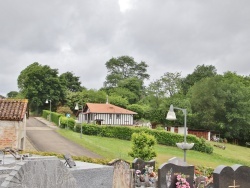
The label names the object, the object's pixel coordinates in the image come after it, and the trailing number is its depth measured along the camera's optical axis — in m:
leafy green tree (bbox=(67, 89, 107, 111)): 76.06
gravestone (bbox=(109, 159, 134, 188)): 14.14
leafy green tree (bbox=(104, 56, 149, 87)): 103.19
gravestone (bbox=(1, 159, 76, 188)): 5.73
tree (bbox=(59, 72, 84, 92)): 96.50
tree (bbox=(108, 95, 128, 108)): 70.94
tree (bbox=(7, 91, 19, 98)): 145.06
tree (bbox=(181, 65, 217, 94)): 89.74
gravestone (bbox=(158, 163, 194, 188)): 14.12
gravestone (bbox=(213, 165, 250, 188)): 12.15
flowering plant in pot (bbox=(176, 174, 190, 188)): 13.83
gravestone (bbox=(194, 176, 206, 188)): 15.69
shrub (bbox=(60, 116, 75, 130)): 51.18
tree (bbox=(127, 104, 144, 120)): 65.25
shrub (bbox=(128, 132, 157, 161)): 26.53
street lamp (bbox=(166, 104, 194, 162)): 17.34
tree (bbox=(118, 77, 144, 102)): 86.12
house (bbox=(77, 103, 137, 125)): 55.72
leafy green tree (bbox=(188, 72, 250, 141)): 55.88
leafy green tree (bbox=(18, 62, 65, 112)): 80.38
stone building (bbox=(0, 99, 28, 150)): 20.86
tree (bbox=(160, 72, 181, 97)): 68.17
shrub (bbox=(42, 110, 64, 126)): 57.92
